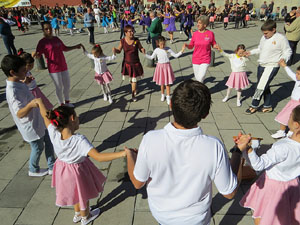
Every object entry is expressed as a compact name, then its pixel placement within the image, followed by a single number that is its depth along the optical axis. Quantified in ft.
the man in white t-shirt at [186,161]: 4.93
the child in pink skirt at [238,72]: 18.70
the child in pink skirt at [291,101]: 13.21
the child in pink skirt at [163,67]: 19.65
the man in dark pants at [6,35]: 33.99
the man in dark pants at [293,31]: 27.07
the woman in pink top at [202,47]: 18.34
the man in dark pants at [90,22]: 44.75
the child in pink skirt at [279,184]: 6.98
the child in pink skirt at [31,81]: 13.72
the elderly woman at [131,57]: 18.99
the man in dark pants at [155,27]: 32.27
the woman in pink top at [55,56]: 17.12
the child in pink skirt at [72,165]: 7.98
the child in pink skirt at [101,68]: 19.62
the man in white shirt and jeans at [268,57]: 15.76
